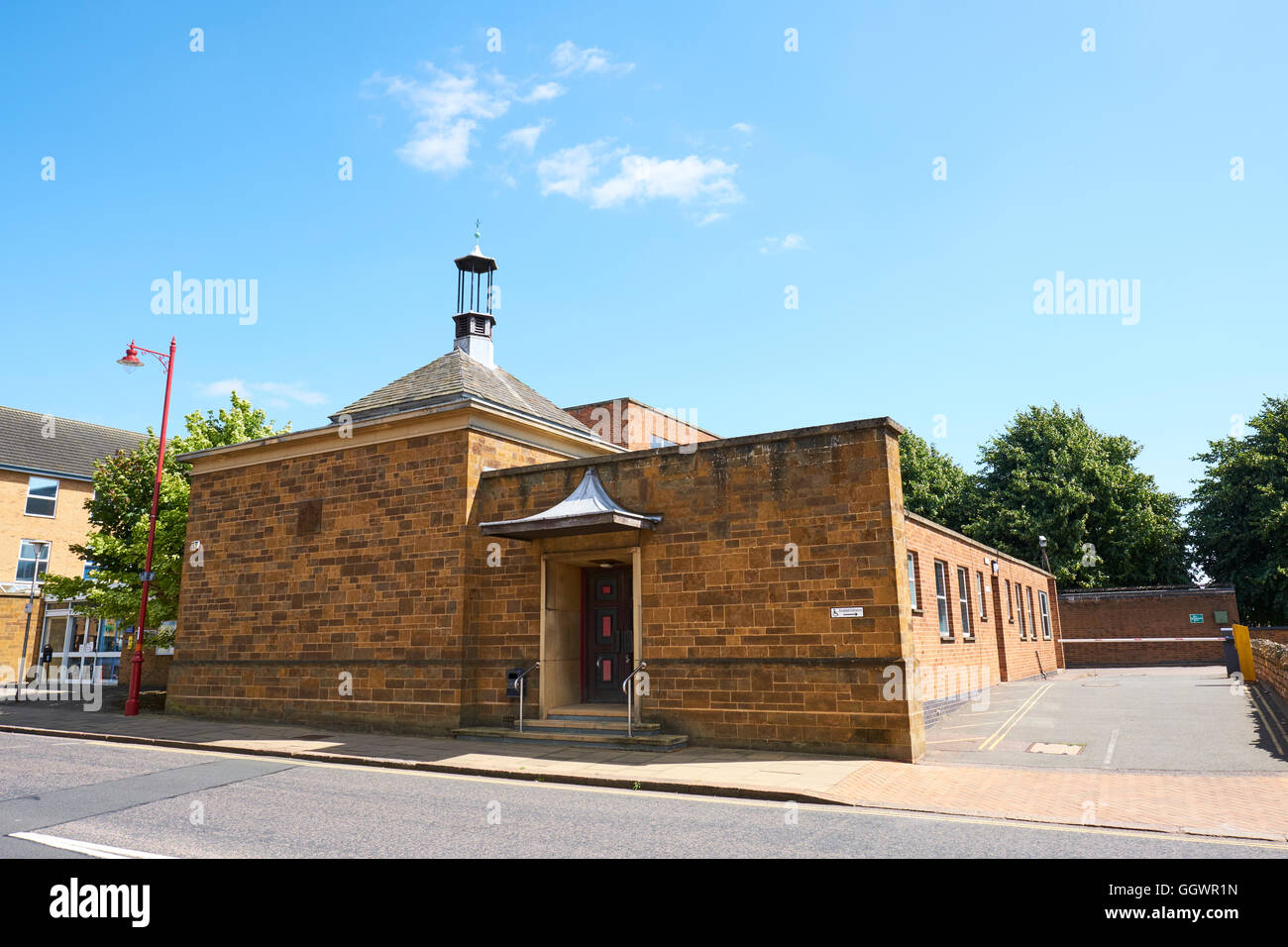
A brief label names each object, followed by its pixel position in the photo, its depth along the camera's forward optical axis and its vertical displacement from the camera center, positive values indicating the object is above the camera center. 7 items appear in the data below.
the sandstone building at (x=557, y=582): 11.73 +0.52
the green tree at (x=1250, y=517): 37.62 +4.10
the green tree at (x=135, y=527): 22.62 +2.68
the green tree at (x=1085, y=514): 40.91 +4.58
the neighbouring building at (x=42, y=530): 34.56 +4.08
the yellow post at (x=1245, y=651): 22.69 -1.43
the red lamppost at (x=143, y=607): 17.61 +0.27
